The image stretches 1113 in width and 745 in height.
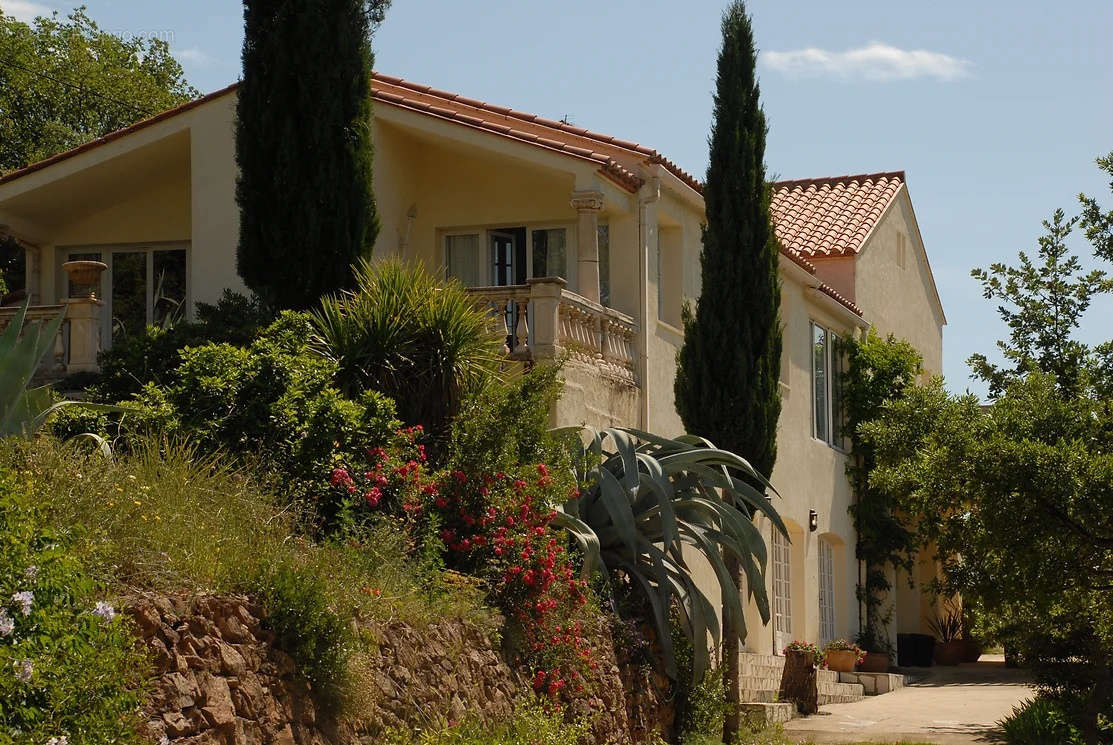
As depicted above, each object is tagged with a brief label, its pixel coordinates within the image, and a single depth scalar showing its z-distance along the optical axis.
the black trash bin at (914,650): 30.03
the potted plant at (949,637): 30.98
